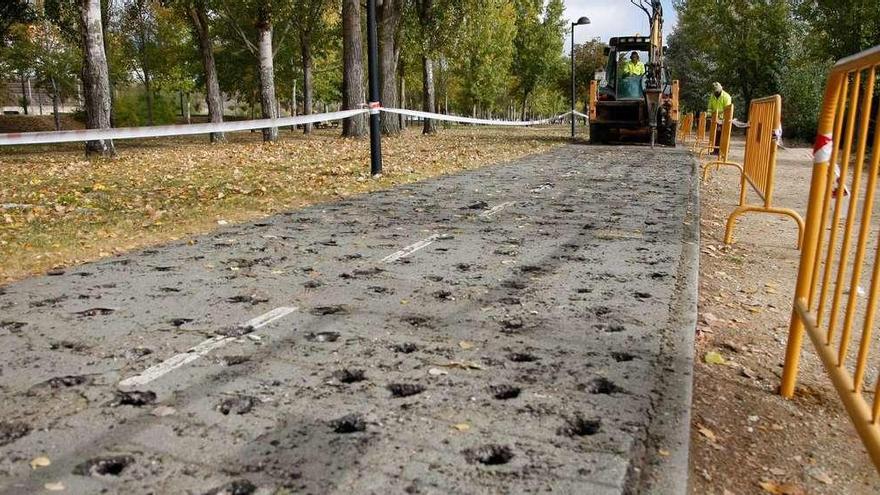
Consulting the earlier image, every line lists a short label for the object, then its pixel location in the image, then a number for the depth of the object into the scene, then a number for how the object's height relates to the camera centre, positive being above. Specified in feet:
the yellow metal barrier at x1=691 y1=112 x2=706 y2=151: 71.56 -2.01
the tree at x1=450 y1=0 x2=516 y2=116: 87.40 +9.82
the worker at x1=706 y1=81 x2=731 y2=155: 54.94 +1.07
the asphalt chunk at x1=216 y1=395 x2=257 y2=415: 8.66 -3.78
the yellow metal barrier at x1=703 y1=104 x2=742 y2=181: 31.09 -1.02
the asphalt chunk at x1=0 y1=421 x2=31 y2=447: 7.92 -3.80
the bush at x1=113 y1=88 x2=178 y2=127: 119.65 -0.35
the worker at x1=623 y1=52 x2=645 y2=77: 66.90 +4.51
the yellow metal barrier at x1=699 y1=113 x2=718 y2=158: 55.06 -1.53
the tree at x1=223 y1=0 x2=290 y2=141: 66.74 +5.88
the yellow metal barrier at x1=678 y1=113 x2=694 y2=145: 89.79 -1.98
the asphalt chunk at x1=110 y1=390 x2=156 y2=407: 8.86 -3.78
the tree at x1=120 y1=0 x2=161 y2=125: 98.37 +11.33
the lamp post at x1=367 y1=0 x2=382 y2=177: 32.60 +1.08
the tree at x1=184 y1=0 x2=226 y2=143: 68.85 +4.99
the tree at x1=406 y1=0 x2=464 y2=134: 82.94 +10.44
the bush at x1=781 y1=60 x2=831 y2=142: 90.48 +2.10
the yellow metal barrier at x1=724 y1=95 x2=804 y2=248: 20.17 -1.33
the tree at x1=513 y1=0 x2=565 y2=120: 155.33 +15.93
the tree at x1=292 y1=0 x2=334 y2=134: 84.89 +10.81
